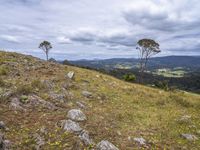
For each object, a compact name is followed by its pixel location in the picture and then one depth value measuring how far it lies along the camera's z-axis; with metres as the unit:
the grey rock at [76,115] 7.74
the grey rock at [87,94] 10.56
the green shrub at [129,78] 28.54
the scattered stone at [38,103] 8.35
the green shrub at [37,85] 9.99
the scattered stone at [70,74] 13.39
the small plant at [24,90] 8.83
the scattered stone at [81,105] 9.04
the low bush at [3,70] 11.35
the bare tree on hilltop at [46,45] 49.62
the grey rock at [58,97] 9.19
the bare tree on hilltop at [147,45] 43.36
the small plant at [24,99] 8.36
